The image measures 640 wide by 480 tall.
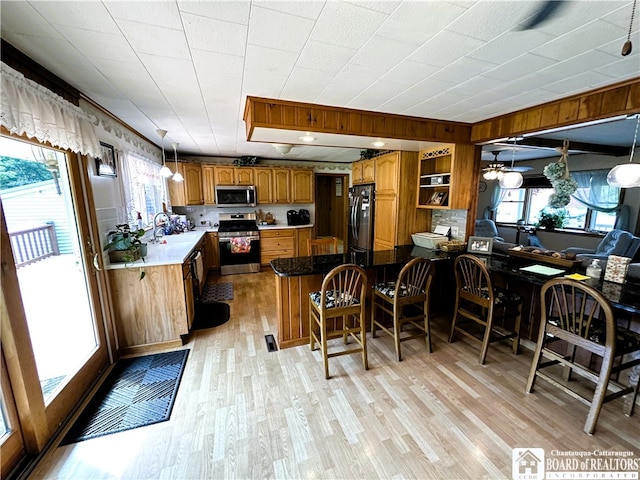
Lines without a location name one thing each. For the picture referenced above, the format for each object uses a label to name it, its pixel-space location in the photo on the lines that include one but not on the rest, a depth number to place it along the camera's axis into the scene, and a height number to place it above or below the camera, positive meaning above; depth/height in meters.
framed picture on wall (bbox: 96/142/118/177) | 2.32 +0.36
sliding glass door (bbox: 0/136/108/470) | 1.42 -0.56
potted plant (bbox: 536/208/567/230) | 5.95 -0.60
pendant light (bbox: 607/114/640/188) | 1.75 +0.11
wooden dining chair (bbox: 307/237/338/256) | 3.24 -0.57
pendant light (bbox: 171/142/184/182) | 3.75 +0.74
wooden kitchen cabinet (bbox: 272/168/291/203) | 5.43 +0.25
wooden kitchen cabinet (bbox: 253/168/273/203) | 5.30 +0.27
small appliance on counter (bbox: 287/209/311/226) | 5.77 -0.46
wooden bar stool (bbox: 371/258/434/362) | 2.30 -0.92
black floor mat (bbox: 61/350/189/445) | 1.69 -1.47
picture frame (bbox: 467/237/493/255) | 2.99 -0.61
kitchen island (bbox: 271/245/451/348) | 2.48 -0.87
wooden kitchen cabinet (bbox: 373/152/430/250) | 3.45 -0.07
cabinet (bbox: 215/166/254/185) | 5.07 +0.43
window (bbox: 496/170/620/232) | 5.20 -0.21
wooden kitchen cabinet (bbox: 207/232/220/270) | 4.91 -1.00
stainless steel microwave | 5.09 +0.04
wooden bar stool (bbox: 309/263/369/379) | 2.03 -0.94
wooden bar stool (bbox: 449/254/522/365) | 2.26 -0.97
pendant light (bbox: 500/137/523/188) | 3.10 +0.17
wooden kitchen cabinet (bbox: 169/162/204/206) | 4.84 +0.23
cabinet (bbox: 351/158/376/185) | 3.98 +0.40
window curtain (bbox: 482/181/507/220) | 7.18 -0.18
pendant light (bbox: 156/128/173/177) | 3.33 +0.40
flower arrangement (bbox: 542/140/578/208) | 2.89 +0.17
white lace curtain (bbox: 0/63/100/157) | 1.28 +0.50
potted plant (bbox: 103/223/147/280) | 2.32 -0.42
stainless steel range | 4.84 -0.97
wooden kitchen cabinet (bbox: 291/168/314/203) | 5.58 +0.23
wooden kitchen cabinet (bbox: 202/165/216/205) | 5.01 +0.28
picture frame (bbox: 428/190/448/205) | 3.29 -0.05
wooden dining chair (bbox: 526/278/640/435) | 1.56 -1.00
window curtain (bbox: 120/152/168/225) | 2.98 +0.18
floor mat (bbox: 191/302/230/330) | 3.03 -1.47
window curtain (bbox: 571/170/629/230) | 4.91 -0.06
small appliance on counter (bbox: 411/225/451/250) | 3.25 -0.56
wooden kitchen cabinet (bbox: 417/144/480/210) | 3.07 +0.23
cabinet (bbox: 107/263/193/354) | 2.37 -1.03
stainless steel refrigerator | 4.05 -0.34
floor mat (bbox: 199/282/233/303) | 3.74 -1.45
